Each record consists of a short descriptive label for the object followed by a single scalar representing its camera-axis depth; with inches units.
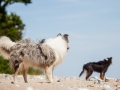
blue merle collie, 483.8
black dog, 724.0
